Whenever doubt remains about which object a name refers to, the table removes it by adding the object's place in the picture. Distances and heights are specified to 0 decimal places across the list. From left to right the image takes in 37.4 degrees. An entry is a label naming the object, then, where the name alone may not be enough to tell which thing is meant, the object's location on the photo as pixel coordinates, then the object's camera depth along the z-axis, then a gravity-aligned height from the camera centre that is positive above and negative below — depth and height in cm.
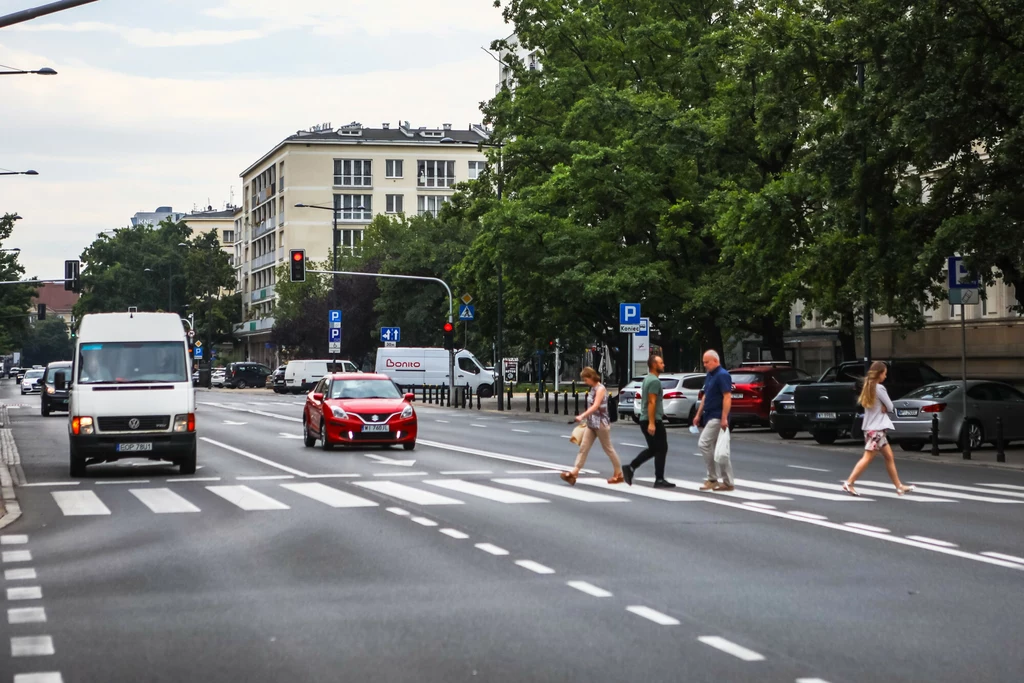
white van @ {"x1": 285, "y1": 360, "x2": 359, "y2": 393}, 8381 -53
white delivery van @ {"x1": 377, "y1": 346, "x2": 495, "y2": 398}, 7531 -25
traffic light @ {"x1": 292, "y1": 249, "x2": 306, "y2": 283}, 4988 +329
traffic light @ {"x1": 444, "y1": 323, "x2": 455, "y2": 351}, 5522 +98
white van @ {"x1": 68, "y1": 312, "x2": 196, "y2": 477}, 2117 -41
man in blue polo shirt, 1848 -65
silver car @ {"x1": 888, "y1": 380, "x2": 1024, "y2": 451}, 2753 -98
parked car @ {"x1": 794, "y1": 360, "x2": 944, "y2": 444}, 3017 -94
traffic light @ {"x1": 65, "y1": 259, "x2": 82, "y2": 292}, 6222 +381
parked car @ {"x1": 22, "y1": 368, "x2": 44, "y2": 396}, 9112 -94
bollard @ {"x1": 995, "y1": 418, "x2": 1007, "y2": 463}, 2495 -143
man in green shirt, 1916 -78
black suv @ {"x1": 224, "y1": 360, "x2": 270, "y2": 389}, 10488 -77
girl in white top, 1817 -75
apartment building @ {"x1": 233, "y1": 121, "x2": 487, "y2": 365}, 13062 +1617
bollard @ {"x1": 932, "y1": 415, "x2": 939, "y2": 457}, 2673 -136
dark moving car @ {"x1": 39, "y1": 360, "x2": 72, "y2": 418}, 4884 -95
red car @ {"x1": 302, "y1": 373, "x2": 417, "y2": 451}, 2745 -90
